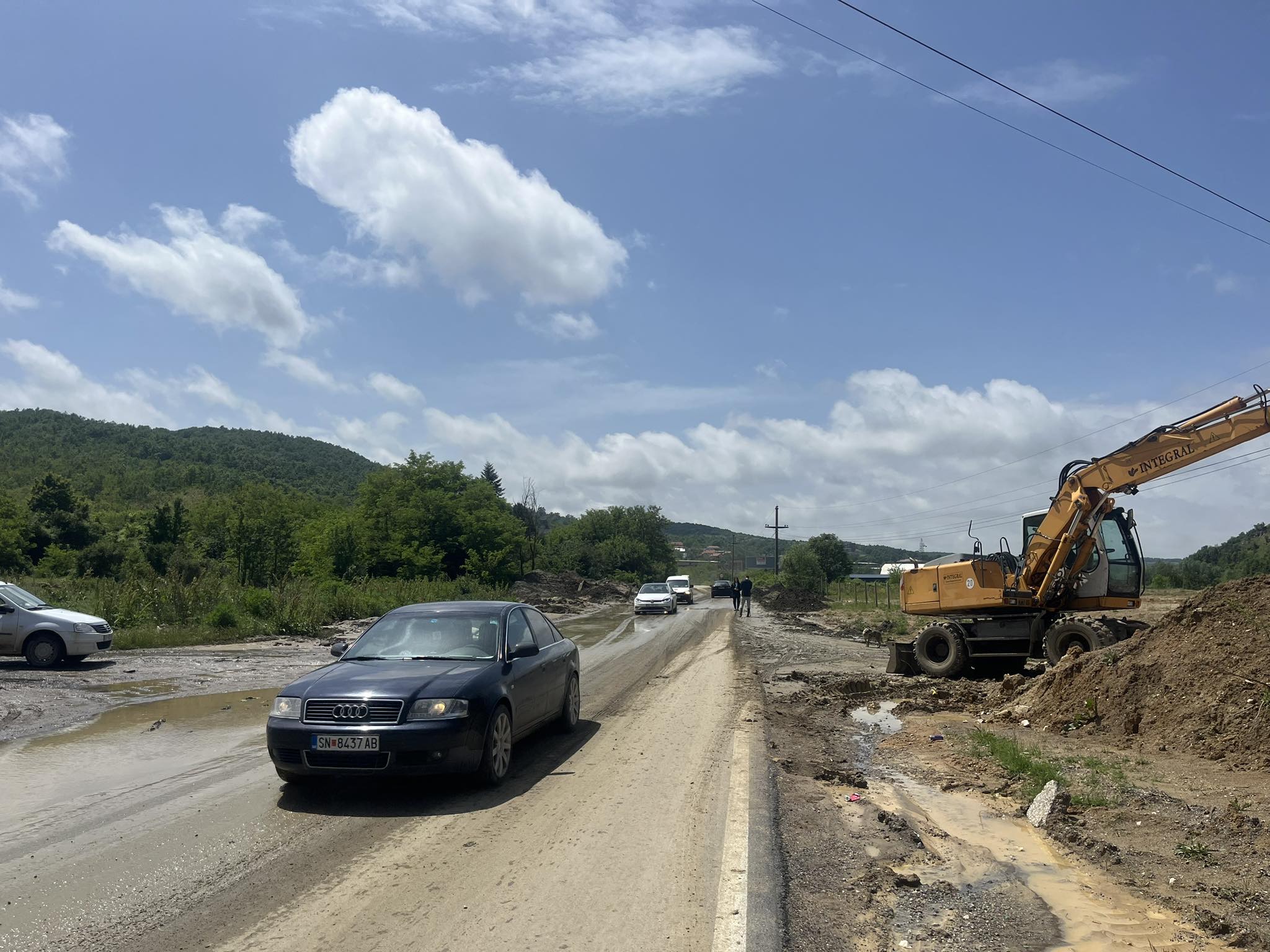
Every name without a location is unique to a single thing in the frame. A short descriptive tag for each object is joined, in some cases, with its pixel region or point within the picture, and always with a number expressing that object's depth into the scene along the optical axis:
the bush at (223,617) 25.17
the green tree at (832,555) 117.56
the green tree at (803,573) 75.00
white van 58.25
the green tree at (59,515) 76.81
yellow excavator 16.23
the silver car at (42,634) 17.03
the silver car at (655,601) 44.16
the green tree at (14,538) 66.81
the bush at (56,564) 64.94
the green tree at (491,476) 125.76
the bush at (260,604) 27.69
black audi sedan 7.15
